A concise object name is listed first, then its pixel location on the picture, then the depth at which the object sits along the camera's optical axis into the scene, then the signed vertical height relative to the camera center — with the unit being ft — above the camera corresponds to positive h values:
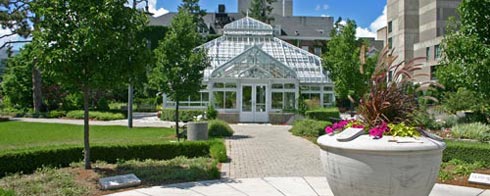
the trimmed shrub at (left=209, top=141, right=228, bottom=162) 35.07 -5.24
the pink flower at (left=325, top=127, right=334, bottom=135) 19.46 -1.80
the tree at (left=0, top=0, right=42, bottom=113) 83.66 +14.70
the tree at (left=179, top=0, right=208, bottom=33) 164.04 +33.33
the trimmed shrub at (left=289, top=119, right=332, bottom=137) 56.85 -5.09
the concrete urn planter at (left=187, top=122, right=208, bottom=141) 49.47 -4.75
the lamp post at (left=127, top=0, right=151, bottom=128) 65.00 -2.02
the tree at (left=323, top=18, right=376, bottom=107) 92.27 +7.07
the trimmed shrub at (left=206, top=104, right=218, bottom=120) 76.84 -4.04
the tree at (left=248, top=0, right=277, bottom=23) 174.87 +35.47
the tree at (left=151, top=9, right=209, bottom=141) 51.65 +3.63
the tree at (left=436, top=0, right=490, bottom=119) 31.12 +3.36
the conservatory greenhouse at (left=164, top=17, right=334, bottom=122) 86.79 +0.92
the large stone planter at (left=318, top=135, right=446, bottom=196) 15.84 -2.87
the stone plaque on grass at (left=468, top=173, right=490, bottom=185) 26.40 -5.60
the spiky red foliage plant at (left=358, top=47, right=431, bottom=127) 18.20 -0.20
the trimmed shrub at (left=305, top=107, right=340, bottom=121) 75.51 -4.08
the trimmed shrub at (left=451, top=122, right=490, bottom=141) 48.56 -4.71
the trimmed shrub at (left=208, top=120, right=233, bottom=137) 56.95 -5.33
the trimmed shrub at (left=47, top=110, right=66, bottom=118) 95.21 -5.36
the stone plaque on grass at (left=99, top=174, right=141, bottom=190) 25.01 -5.64
